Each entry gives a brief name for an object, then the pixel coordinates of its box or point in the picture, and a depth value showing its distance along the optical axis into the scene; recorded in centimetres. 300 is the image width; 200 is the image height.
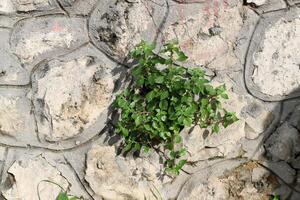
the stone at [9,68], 232
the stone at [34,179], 237
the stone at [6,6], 230
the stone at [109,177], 238
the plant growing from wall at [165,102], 229
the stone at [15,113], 234
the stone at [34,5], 230
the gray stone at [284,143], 243
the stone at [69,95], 232
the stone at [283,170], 245
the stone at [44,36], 232
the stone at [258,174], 245
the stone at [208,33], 233
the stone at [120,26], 231
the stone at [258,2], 235
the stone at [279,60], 236
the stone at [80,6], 232
